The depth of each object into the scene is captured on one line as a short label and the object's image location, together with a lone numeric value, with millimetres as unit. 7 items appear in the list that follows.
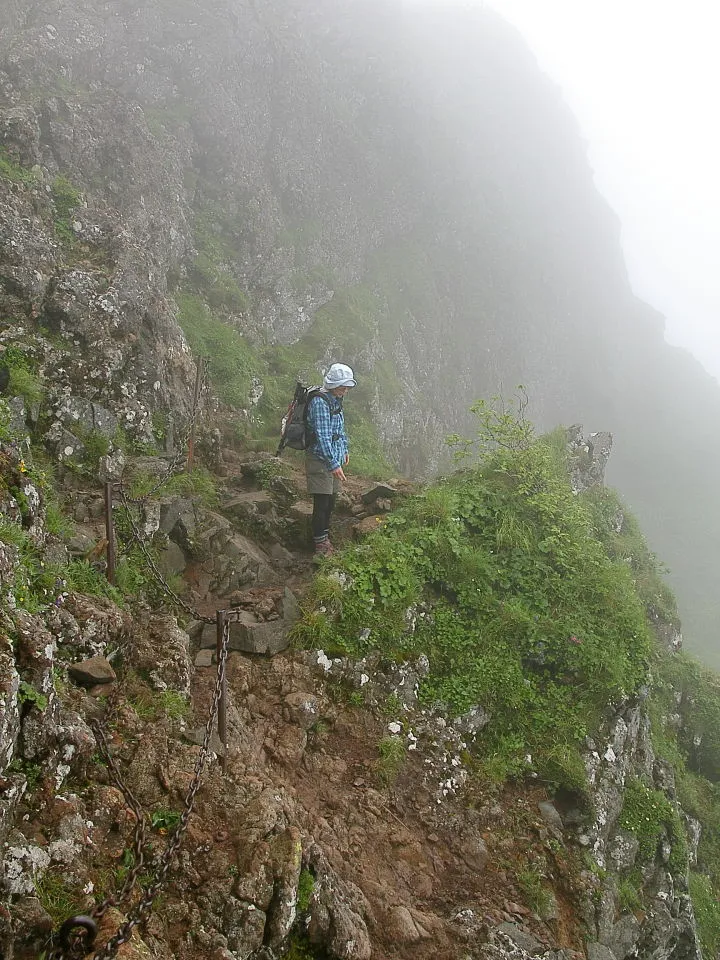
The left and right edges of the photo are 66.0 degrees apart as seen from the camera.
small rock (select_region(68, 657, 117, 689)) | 4859
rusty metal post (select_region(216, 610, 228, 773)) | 5184
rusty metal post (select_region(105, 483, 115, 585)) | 6359
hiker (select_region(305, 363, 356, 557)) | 8266
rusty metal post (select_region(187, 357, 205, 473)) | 9500
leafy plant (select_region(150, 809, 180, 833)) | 4125
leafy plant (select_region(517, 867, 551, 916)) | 5469
